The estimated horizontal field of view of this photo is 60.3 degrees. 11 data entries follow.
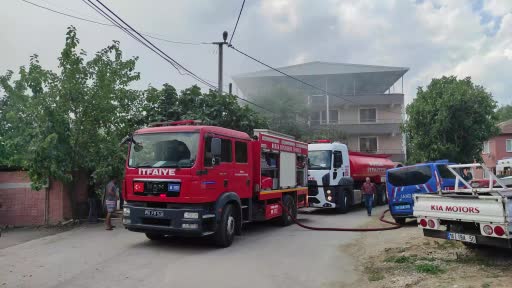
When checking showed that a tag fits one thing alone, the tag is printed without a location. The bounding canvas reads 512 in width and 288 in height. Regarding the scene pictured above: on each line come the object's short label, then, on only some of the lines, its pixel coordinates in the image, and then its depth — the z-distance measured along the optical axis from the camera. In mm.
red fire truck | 9408
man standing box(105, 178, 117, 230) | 12805
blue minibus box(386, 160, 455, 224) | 13703
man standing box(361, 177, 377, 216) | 17578
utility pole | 17789
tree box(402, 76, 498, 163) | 26281
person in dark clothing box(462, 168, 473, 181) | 14030
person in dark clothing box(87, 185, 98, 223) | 14172
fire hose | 12594
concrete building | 41688
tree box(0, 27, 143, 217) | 12945
